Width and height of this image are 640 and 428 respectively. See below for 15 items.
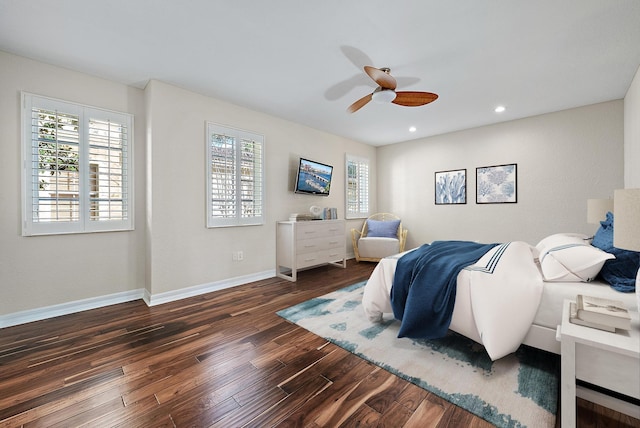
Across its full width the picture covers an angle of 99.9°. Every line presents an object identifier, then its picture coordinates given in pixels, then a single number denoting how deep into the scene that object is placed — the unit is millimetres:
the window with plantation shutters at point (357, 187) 5793
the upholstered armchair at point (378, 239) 5223
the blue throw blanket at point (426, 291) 2043
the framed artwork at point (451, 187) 5105
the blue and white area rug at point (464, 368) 1482
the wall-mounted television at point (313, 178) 4547
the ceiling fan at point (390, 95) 2578
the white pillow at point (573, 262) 1855
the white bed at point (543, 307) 1757
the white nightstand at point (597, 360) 1125
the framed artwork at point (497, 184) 4566
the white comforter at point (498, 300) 1771
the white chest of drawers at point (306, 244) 4133
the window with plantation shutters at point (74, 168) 2658
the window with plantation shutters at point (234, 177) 3656
